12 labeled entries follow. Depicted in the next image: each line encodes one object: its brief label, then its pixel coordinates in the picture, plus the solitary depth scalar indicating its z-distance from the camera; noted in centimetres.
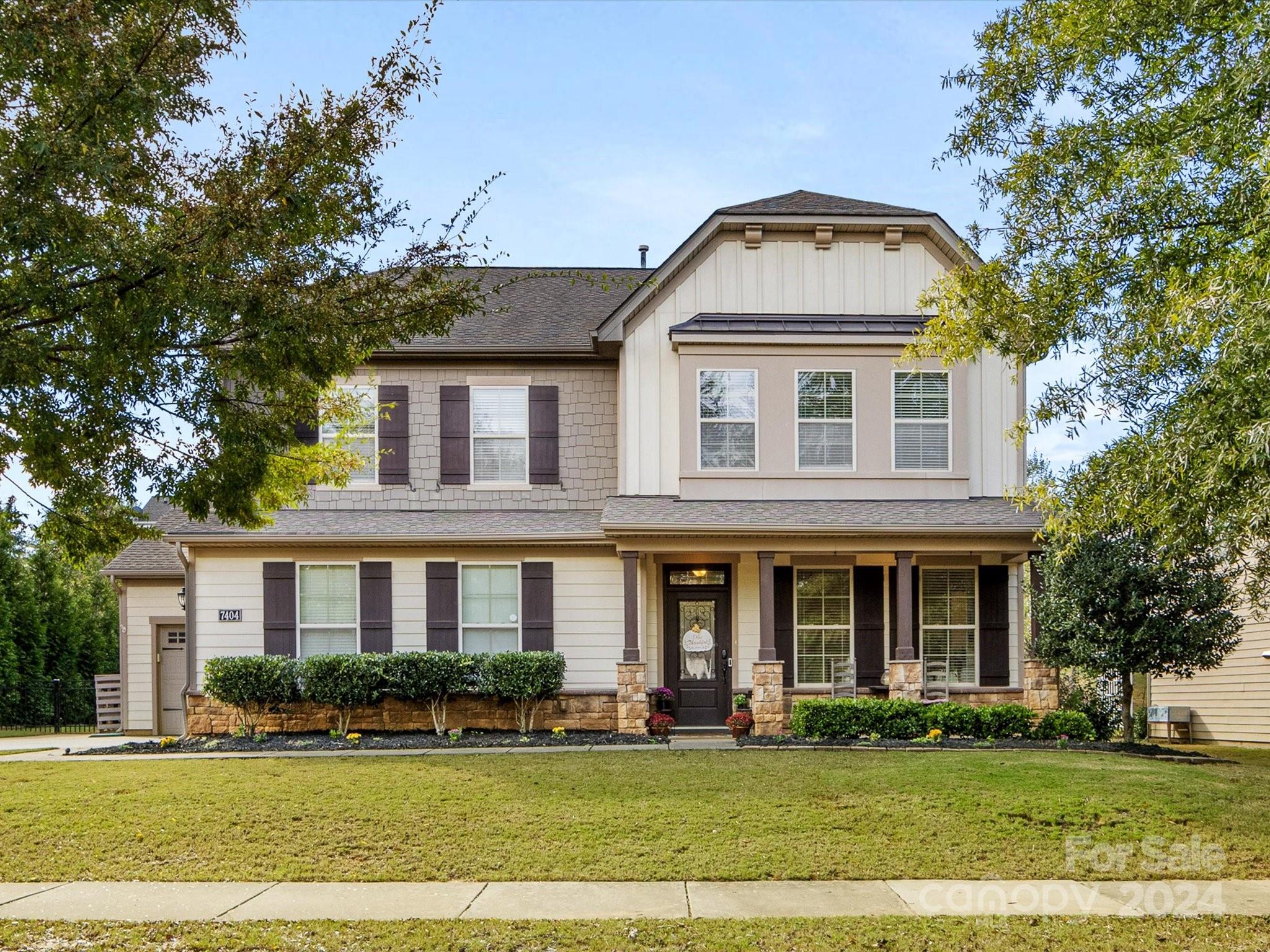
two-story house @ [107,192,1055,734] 1673
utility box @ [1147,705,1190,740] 2075
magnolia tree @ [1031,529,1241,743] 1475
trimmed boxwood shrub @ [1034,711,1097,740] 1516
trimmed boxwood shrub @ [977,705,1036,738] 1518
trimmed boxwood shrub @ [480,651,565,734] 1594
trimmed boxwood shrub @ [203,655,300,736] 1603
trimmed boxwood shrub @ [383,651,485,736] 1608
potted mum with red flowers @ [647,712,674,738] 1594
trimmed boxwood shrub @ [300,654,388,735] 1597
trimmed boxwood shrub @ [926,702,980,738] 1514
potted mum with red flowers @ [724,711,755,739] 1573
